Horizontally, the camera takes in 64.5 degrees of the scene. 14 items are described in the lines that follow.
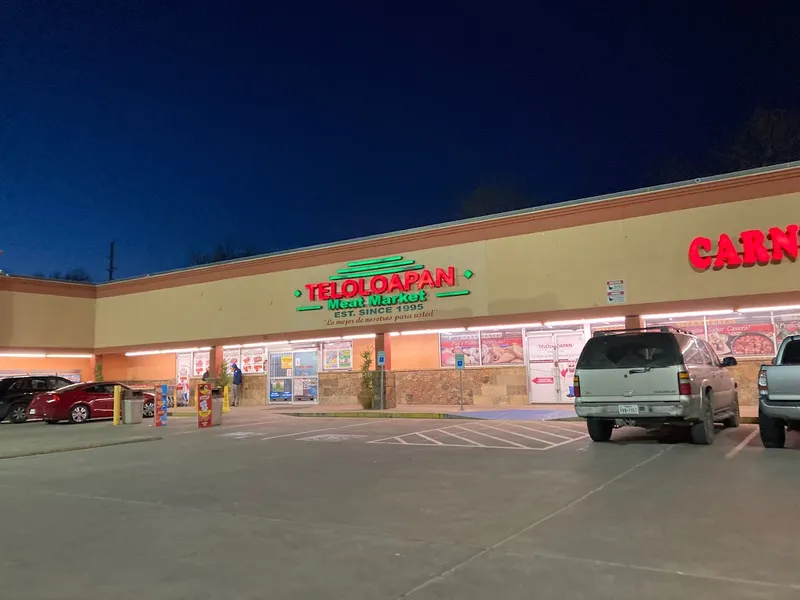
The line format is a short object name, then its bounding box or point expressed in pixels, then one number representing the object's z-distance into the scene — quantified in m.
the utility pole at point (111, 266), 71.00
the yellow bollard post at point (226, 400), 25.37
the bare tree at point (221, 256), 59.89
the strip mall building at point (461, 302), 17.81
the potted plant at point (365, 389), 23.22
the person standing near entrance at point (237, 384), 28.39
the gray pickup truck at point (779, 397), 10.06
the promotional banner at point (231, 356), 29.81
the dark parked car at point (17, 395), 22.81
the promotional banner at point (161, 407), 20.02
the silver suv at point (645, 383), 11.08
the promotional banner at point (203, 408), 18.66
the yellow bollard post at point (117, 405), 20.70
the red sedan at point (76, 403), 21.16
